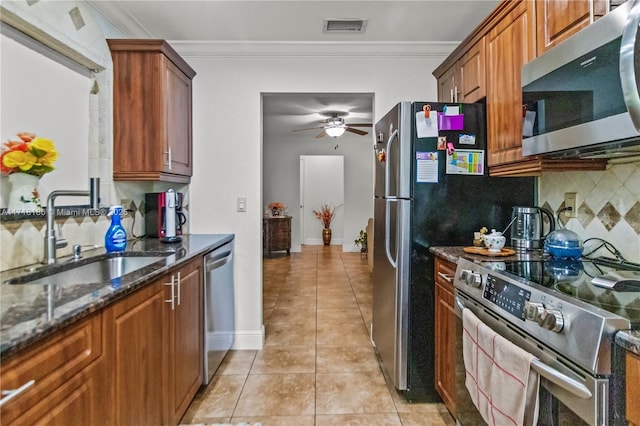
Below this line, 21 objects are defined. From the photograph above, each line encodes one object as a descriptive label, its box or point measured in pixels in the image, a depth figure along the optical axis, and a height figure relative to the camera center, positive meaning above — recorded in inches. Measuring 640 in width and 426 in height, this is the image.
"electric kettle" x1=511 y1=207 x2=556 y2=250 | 76.9 -3.0
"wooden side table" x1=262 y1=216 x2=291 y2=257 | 269.7 -15.3
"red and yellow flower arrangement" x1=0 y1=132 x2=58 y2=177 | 58.3 +10.2
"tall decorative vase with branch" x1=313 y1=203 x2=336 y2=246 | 329.4 -2.6
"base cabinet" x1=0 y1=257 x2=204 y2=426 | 33.0 -19.1
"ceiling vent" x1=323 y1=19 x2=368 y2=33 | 94.8 +52.9
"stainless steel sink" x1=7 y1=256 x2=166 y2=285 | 62.9 -11.2
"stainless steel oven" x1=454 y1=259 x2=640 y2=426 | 32.8 -13.8
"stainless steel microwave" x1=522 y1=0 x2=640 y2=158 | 37.7 +16.3
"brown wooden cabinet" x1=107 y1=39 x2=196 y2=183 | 87.8 +27.1
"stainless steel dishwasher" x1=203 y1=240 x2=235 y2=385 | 85.5 -25.2
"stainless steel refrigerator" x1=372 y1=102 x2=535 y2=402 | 79.3 +1.8
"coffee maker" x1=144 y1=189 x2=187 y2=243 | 90.0 -0.6
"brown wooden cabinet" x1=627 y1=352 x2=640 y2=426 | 30.3 -15.6
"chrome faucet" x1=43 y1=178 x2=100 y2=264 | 62.4 -3.1
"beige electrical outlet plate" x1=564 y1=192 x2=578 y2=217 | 73.4 +2.2
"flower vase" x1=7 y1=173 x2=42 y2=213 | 60.0 +3.8
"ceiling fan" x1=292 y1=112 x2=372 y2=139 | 193.6 +49.6
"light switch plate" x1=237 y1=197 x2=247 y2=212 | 111.7 +3.2
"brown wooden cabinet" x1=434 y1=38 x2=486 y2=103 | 81.2 +35.3
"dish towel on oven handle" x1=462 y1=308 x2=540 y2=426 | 41.3 -21.8
